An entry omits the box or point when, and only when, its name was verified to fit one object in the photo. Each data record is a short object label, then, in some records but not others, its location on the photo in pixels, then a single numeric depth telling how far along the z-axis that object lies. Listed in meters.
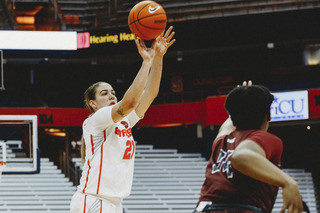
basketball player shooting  6.40
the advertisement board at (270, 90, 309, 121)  24.50
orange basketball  7.34
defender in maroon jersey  3.88
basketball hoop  12.95
